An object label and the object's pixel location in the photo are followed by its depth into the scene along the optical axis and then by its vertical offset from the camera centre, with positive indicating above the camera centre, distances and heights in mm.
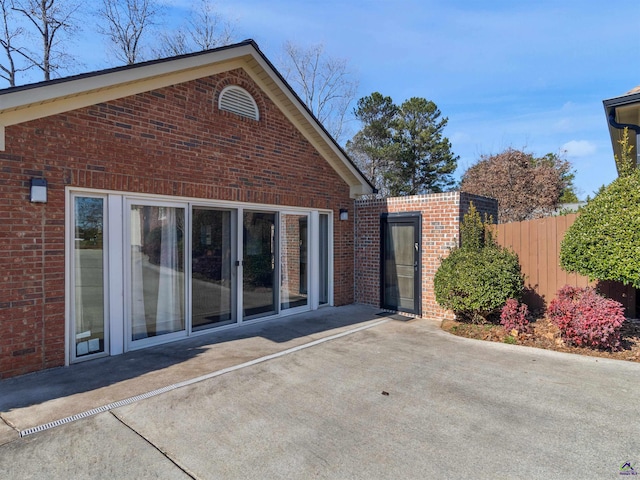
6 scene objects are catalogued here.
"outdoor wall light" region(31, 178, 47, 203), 4477 +632
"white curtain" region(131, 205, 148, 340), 5488 -537
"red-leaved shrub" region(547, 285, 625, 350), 5133 -1225
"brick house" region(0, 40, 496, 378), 4516 +497
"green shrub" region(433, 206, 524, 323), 6438 -773
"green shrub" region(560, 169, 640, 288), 4984 +15
